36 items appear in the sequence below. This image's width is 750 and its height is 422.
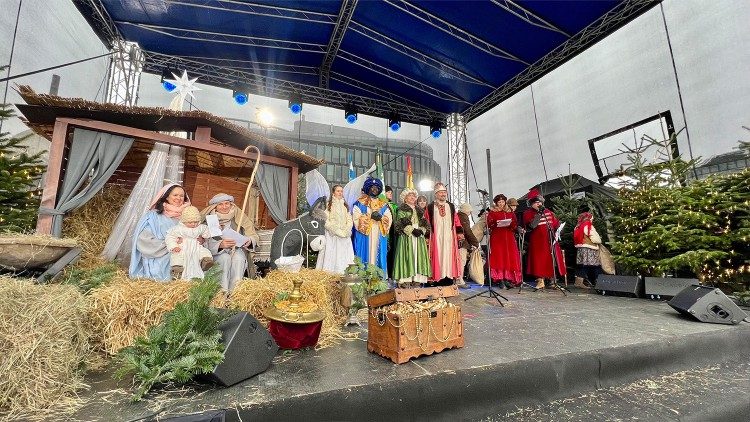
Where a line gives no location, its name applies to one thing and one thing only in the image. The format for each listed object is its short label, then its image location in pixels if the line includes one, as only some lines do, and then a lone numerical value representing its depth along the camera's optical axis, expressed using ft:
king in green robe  16.71
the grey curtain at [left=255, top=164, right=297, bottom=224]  20.47
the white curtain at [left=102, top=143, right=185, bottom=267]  15.05
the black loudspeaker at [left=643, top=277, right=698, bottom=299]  16.30
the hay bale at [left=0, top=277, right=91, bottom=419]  5.07
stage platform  5.41
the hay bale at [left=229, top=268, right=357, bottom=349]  9.25
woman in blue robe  11.49
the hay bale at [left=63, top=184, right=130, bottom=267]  14.94
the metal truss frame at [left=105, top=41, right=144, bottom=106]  25.07
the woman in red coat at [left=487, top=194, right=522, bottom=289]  21.31
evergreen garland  5.54
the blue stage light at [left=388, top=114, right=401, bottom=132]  39.65
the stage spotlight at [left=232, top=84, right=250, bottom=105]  35.70
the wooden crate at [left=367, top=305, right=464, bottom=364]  7.32
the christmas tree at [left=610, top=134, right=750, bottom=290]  15.74
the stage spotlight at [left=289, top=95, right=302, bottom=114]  37.45
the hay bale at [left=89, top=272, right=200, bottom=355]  7.87
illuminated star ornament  19.86
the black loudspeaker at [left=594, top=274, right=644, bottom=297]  17.62
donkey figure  14.35
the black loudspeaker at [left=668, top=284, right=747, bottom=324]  10.77
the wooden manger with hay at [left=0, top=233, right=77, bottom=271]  8.46
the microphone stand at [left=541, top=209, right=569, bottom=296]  20.22
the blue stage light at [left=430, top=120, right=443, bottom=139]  41.06
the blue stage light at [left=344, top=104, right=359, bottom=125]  38.83
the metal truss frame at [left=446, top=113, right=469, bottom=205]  38.19
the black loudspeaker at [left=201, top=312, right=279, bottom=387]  5.89
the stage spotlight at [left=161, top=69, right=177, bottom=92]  30.37
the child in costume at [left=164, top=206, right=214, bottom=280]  11.39
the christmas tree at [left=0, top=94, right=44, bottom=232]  13.84
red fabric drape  8.00
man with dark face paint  17.01
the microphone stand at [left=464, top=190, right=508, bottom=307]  15.40
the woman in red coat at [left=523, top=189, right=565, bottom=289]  21.99
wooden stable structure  14.60
